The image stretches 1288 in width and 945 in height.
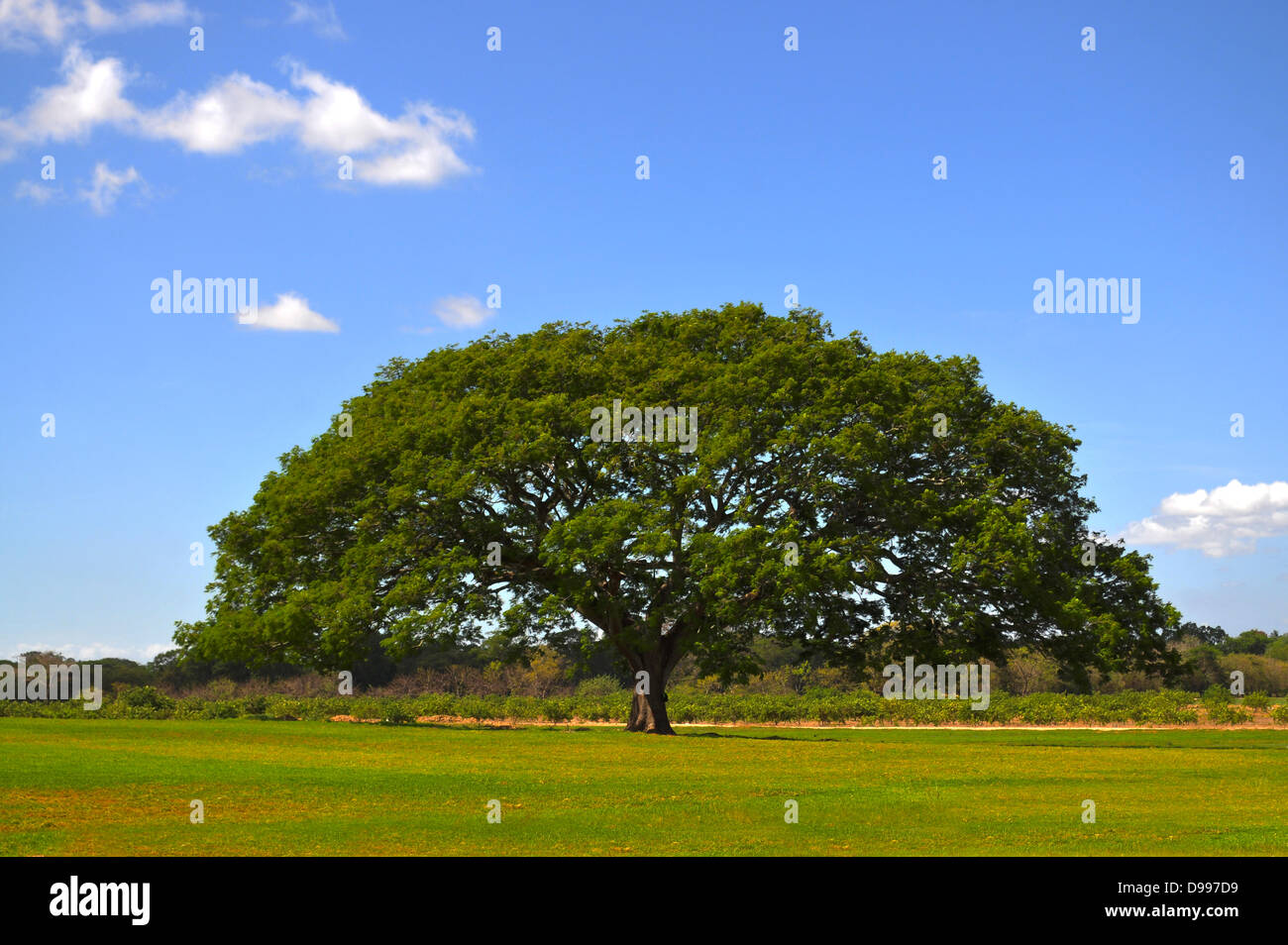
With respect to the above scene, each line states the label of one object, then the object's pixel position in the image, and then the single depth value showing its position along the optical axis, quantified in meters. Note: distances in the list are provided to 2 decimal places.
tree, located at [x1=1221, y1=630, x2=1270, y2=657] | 105.12
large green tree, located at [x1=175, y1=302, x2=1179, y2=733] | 36.22
